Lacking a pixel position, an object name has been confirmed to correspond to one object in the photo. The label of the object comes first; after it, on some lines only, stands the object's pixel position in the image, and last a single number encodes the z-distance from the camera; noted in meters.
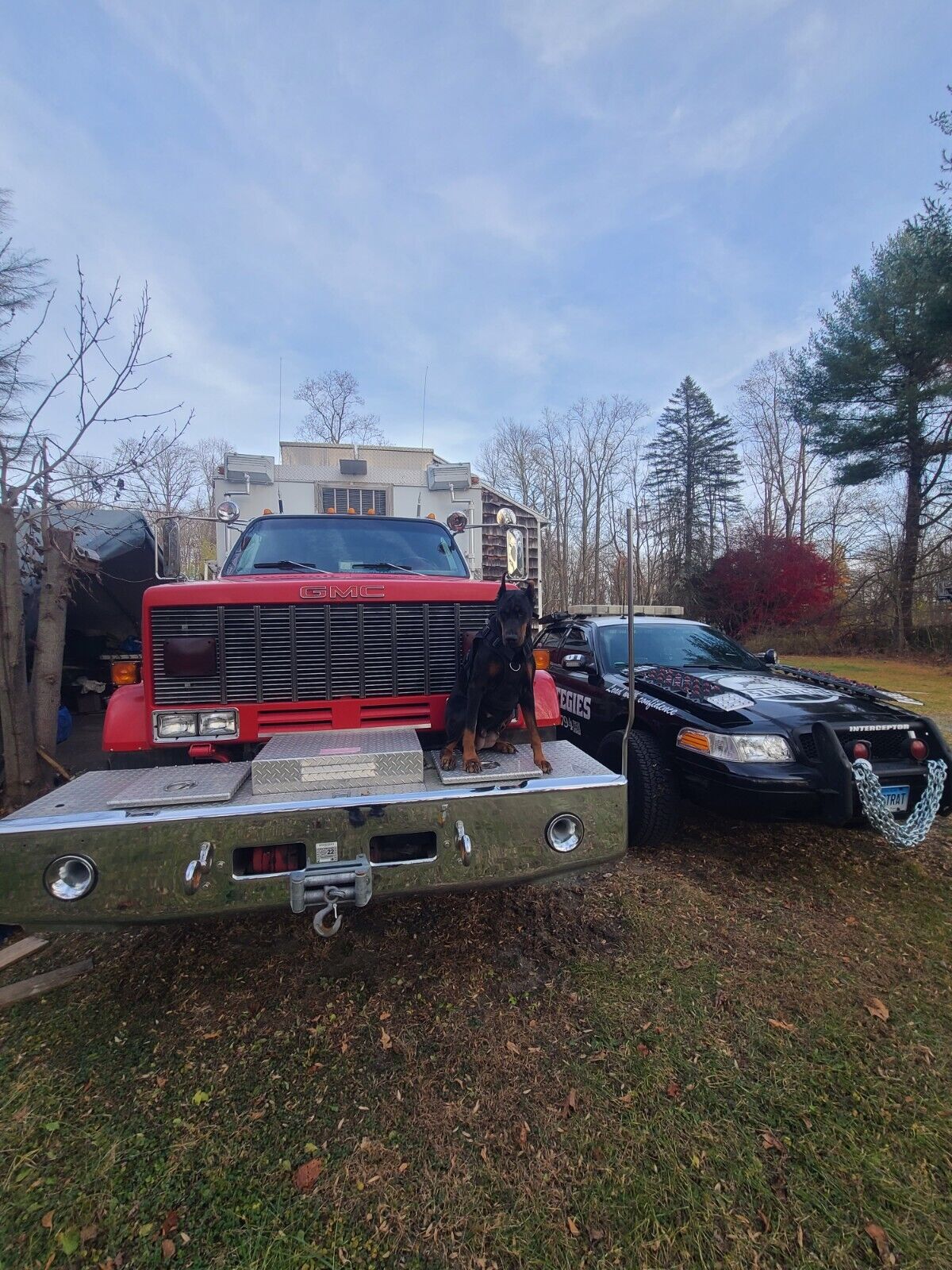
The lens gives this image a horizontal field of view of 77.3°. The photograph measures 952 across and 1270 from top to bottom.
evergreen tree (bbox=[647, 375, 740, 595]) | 33.41
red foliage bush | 21.92
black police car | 3.39
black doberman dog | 2.66
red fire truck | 2.08
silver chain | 3.31
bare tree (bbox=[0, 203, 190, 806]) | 4.26
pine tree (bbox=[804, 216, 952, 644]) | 17.50
